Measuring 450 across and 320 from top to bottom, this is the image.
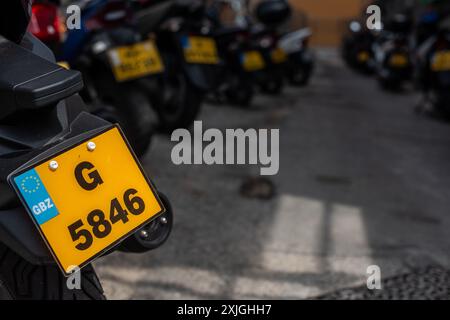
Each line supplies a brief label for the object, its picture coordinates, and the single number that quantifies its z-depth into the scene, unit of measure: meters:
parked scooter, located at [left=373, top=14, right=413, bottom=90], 21.69
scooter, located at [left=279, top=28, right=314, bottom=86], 21.64
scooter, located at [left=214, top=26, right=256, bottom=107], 15.44
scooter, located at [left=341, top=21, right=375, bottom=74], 28.98
